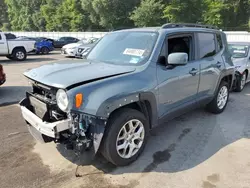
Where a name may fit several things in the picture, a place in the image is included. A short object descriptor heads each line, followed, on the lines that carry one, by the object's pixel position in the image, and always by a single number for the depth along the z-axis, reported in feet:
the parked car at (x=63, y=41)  63.48
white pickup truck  34.80
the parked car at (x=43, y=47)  49.48
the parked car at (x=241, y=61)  18.06
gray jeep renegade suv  7.27
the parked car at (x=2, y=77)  17.18
